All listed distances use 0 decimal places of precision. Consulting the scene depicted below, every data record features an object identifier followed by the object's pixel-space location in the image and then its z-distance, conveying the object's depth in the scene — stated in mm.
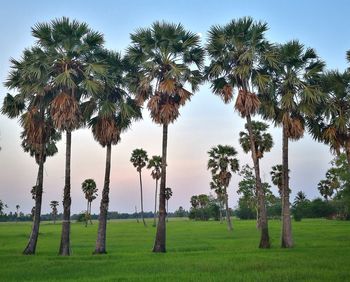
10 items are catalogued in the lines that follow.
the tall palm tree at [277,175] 76250
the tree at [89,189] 121700
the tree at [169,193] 140312
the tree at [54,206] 188100
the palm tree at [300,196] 160375
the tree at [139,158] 101312
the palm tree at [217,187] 90062
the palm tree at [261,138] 51469
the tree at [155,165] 99856
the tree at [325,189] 141338
